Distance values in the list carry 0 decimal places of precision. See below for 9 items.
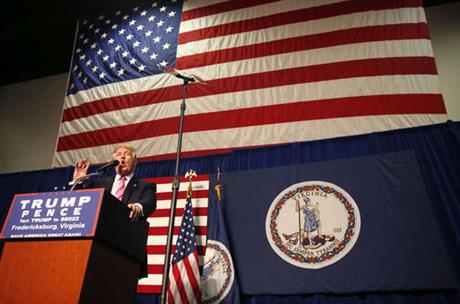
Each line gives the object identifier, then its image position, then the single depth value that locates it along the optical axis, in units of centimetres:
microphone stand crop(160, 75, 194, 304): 220
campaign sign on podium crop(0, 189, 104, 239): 145
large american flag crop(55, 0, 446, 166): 404
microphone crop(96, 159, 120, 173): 200
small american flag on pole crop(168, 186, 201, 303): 324
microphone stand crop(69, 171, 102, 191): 174
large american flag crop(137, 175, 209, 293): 374
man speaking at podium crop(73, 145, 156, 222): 212
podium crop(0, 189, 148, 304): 136
